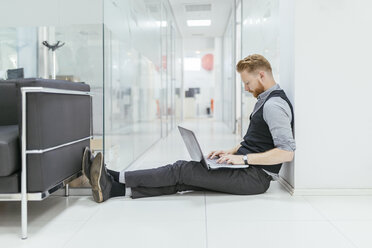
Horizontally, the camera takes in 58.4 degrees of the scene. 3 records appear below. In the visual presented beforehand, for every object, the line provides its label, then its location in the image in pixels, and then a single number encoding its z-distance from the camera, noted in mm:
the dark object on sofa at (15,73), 3056
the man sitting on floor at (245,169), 2320
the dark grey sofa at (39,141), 1737
